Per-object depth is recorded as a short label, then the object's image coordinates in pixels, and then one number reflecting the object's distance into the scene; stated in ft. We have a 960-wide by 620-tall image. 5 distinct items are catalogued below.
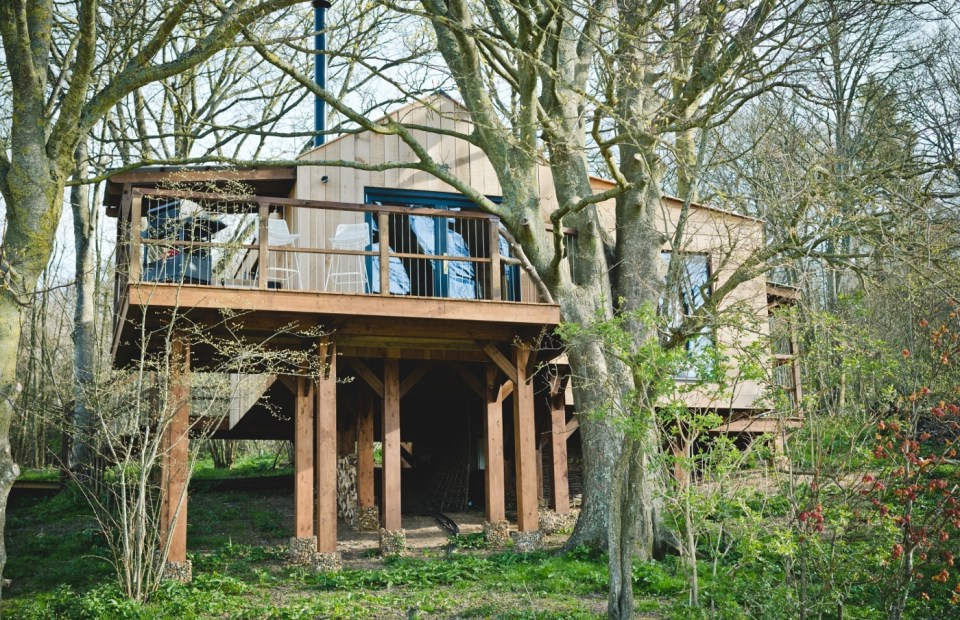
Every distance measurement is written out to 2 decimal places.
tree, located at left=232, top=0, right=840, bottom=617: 32.96
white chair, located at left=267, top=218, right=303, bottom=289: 41.04
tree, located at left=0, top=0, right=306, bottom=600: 29.66
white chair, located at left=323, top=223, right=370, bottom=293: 41.65
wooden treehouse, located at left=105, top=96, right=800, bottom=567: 35.27
